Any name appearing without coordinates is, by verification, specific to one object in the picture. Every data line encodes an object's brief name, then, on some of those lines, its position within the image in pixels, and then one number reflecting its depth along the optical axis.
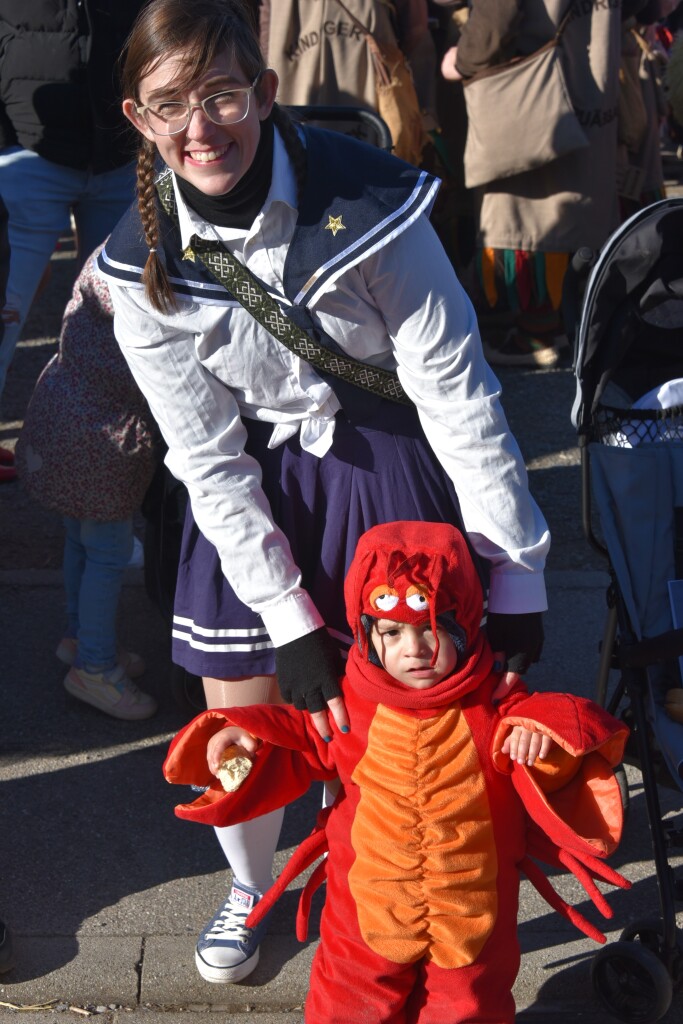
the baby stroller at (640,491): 2.54
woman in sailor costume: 2.13
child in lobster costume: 2.17
